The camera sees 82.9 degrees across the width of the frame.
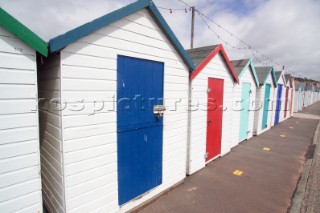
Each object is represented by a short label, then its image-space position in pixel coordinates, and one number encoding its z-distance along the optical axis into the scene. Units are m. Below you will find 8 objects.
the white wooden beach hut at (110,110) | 2.64
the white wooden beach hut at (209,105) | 5.08
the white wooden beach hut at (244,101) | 7.61
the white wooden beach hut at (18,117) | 2.16
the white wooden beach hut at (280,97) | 12.72
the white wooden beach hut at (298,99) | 21.85
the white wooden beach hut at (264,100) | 9.79
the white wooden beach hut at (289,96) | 15.33
